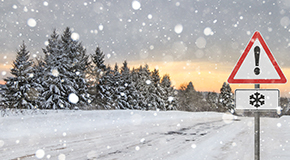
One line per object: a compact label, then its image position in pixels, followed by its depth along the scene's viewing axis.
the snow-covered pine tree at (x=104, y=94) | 41.22
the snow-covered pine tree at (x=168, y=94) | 53.22
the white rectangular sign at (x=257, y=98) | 3.27
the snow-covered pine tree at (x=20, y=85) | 28.77
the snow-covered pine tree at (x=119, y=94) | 42.59
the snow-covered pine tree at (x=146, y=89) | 48.41
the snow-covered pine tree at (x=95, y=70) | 41.75
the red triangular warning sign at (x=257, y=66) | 3.34
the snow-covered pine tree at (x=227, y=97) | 64.62
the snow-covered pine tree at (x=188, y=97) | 74.69
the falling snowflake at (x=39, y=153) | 5.20
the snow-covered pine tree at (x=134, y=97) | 44.04
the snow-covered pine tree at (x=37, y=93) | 29.45
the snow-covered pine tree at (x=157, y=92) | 49.38
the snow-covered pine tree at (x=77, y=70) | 34.00
